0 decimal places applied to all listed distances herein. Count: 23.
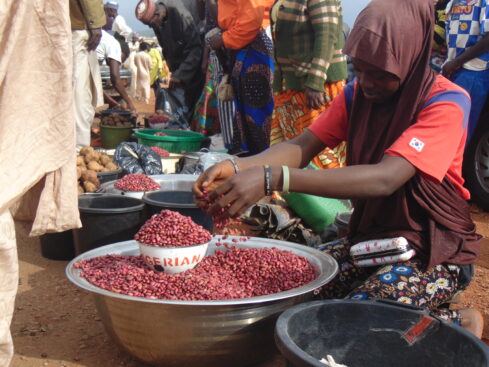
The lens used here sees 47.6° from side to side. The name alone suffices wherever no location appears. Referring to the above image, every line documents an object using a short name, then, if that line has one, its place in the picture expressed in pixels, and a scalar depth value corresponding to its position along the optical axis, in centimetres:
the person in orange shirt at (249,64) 552
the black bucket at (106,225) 362
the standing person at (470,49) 483
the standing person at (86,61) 569
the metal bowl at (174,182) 463
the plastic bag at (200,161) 517
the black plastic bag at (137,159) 528
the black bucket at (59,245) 390
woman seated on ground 223
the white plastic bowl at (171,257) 245
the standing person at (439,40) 575
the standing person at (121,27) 1382
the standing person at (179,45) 796
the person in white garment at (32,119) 156
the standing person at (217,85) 623
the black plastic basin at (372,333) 202
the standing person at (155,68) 1377
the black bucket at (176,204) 370
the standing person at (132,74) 1363
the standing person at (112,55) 928
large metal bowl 220
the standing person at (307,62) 441
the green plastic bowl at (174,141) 652
